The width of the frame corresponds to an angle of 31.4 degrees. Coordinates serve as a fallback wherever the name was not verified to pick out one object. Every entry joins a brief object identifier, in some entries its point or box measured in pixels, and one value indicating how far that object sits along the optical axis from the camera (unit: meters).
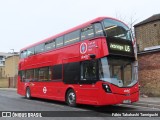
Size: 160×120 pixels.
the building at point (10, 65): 70.06
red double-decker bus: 12.90
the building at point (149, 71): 18.62
